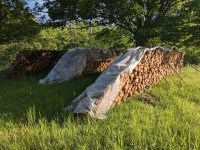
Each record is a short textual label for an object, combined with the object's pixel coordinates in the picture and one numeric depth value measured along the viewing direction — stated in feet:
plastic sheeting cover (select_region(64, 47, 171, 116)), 8.80
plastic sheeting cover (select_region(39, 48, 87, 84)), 18.76
